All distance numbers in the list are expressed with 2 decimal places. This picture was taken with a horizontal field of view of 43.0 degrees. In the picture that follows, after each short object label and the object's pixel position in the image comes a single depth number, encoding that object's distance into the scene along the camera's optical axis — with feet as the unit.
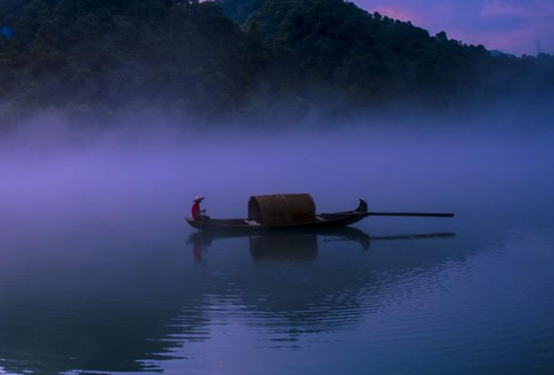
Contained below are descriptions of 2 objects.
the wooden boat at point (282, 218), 74.18
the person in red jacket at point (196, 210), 74.43
